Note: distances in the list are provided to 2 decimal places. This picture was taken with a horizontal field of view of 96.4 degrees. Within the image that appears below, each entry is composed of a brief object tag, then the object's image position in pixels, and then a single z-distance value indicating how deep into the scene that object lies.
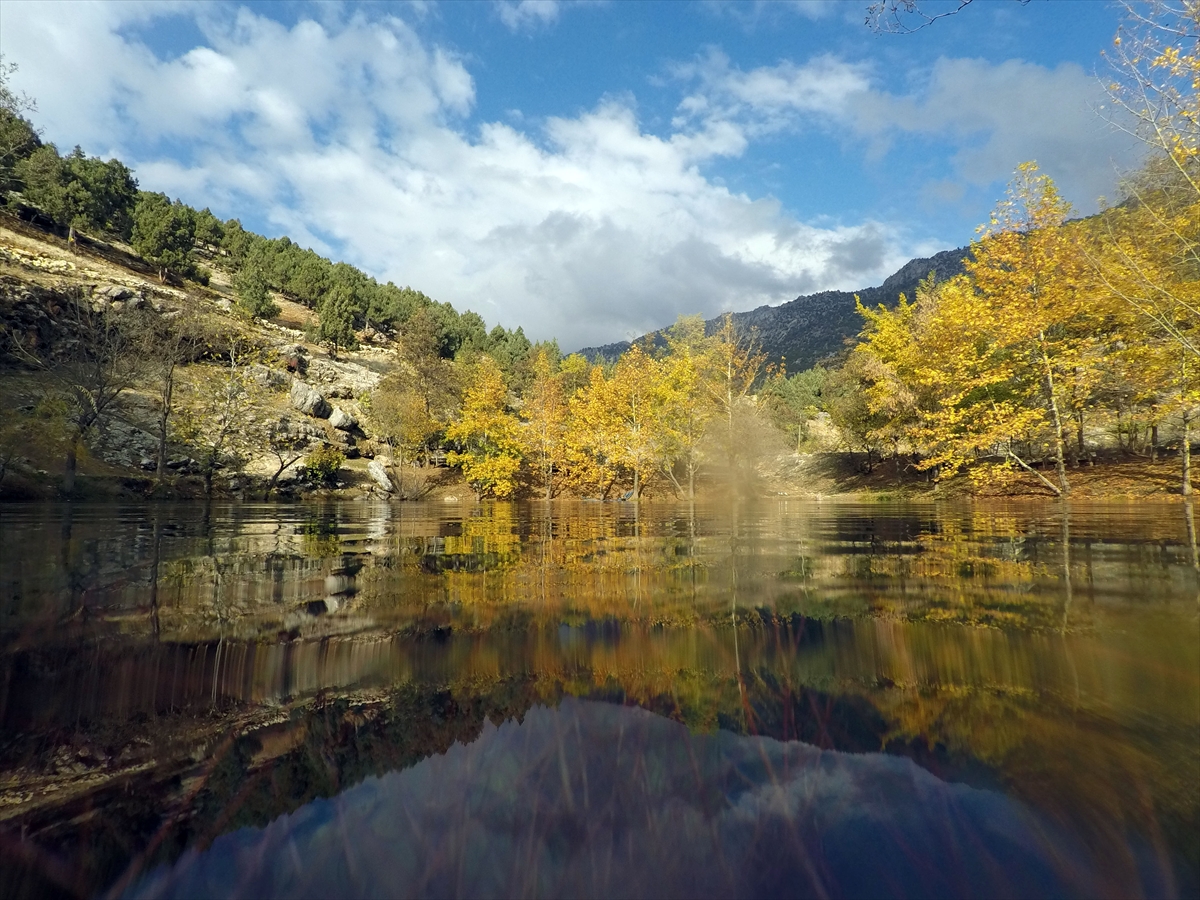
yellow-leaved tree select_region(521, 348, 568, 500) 31.91
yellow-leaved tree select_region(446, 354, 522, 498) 31.17
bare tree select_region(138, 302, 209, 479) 22.11
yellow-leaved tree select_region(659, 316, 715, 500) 28.08
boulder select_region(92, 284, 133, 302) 30.27
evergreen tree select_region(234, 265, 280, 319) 48.67
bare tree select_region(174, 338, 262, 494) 23.81
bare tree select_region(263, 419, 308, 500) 25.59
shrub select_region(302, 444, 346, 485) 26.60
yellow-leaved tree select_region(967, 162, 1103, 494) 15.31
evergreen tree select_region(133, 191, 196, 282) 47.34
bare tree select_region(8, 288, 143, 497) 18.84
